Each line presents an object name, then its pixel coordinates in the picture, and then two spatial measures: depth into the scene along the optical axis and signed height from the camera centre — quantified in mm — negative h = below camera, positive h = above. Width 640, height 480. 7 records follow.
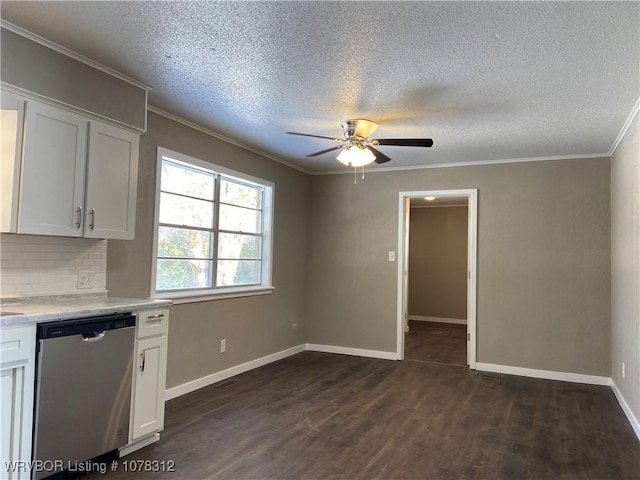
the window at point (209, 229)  3861 +271
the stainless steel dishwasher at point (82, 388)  2203 -738
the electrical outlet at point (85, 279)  2973 -179
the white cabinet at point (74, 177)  2439 +465
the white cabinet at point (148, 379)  2709 -801
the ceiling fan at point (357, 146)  3635 +953
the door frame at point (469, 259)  5133 +40
